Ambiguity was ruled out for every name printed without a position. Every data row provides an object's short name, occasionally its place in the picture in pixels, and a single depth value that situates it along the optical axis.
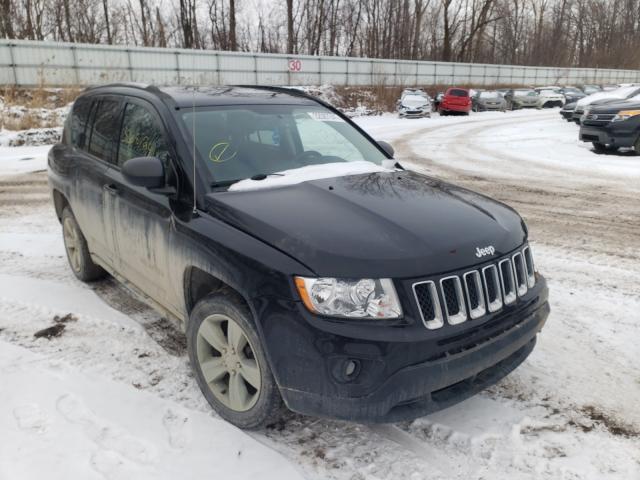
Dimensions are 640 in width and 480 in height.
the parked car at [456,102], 30.24
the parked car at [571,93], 31.91
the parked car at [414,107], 27.98
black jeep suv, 2.35
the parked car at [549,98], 35.47
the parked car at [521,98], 35.22
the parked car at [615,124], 12.66
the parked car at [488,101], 32.62
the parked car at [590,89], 35.97
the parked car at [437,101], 32.15
